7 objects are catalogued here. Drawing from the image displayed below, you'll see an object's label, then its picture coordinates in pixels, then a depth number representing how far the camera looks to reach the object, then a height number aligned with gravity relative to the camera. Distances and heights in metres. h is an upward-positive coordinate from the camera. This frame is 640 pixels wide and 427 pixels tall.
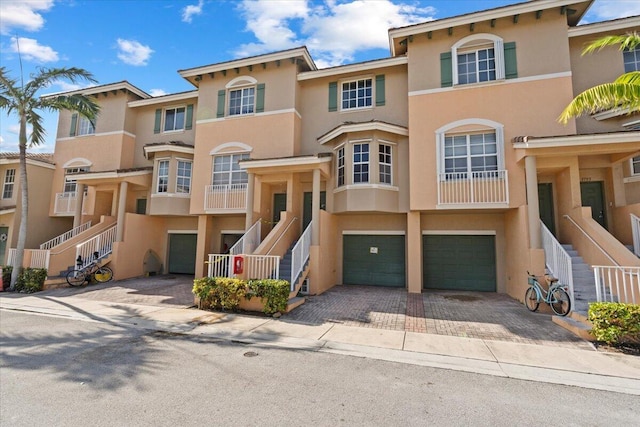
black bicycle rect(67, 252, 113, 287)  13.60 -1.44
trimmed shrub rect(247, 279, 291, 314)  8.88 -1.39
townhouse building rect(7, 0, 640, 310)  11.01 +3.30
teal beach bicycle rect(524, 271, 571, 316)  8.34 -1.29
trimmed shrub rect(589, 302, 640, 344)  6.24 -1.44
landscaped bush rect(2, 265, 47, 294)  12.57 -1.61
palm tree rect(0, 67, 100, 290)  13.15 +6.11
